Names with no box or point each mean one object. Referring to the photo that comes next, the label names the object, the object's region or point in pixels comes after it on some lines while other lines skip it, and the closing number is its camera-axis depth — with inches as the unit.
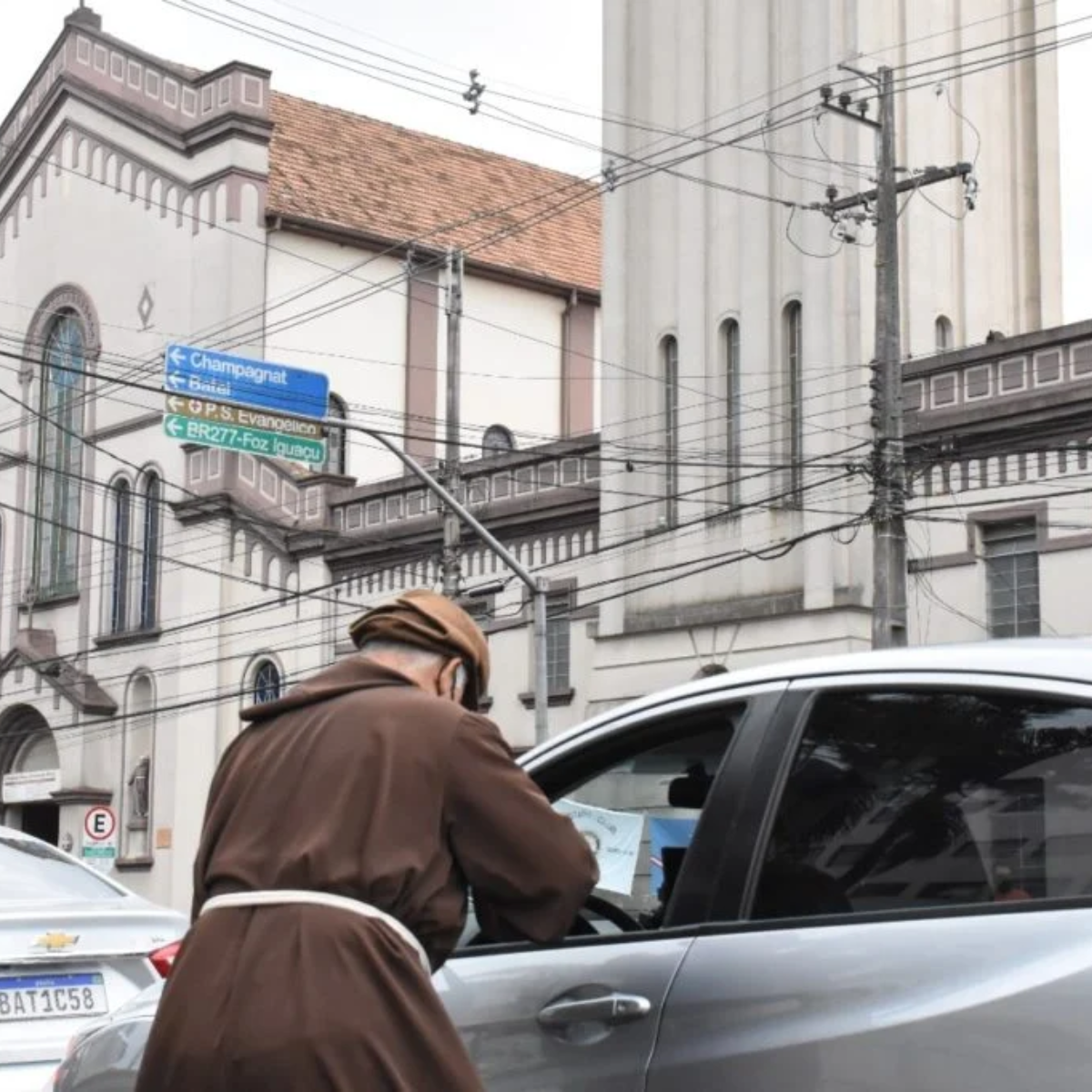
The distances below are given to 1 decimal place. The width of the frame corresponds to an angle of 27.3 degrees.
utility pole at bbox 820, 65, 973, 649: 873.5
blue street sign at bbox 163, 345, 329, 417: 1044.5
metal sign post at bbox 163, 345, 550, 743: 1046.4
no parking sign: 1277.1
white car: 265.0
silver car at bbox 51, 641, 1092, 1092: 142.8
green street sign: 1067.3
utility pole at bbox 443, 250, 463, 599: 1139.9
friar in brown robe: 141.7
